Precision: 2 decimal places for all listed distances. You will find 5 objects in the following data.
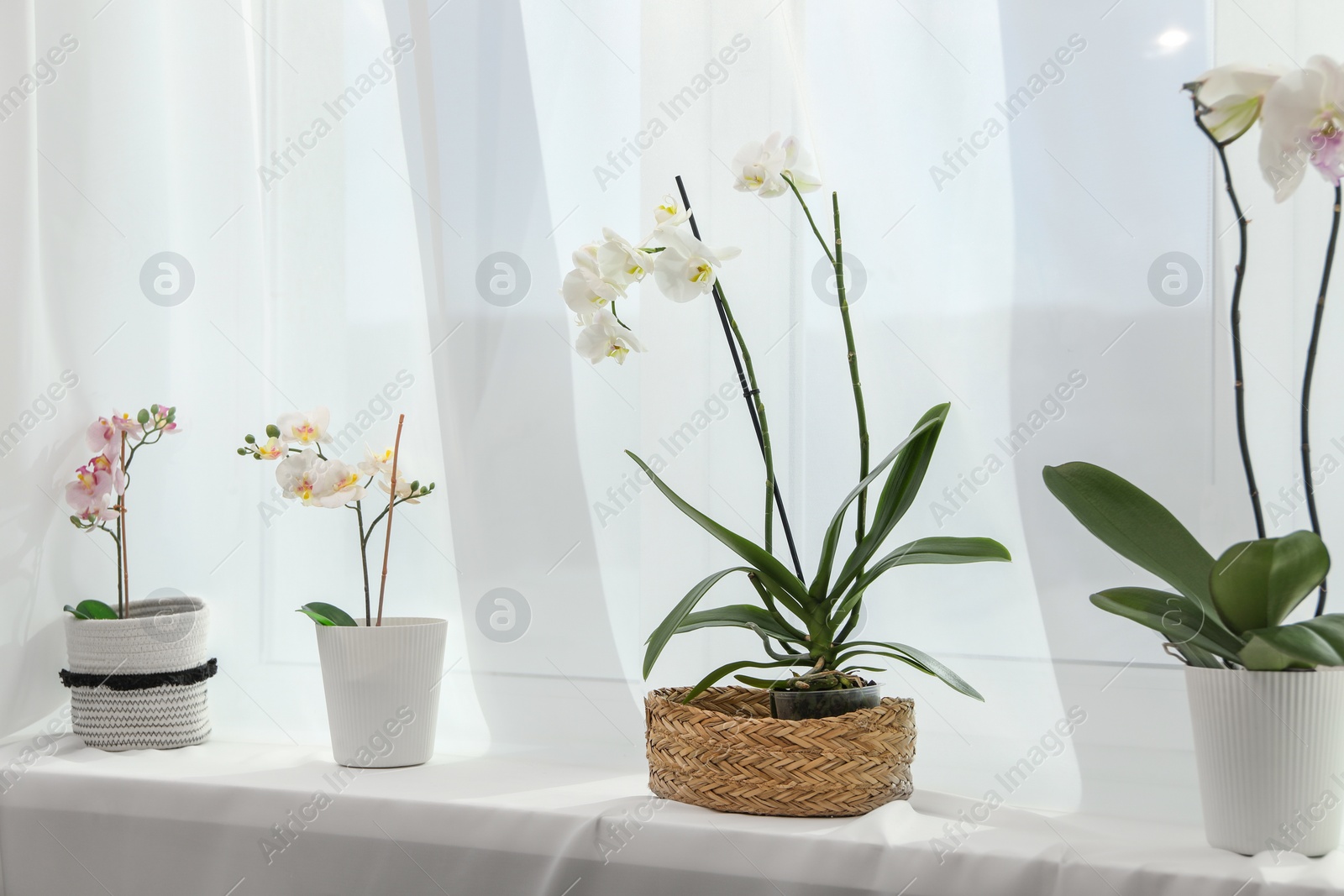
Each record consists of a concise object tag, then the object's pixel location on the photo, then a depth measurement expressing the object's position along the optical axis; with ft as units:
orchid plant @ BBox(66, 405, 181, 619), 4.25
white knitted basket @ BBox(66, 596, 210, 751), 4.13
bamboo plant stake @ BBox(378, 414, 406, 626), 3.83
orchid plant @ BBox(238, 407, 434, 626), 3.79
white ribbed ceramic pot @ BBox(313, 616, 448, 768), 3.76
